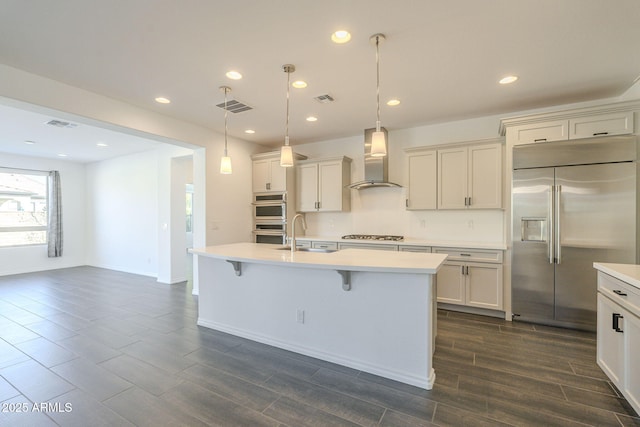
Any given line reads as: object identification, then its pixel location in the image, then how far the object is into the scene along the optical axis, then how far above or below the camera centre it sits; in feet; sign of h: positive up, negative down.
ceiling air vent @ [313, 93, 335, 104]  10.85 +4.47
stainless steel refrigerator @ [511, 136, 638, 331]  9.67 -0.42
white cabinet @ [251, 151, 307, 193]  16.40 +2.27
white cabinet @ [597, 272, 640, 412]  5.61 -2.76
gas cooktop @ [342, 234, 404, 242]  14.06 -1.34
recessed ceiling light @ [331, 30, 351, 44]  7.03 +4.49
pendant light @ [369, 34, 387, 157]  7.29 +1.89
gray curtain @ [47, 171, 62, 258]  22.59 -0.35
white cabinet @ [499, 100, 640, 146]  9.72 +3.24
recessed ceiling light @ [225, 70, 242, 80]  9.04 +4.51
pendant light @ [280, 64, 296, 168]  9.02 +1.84
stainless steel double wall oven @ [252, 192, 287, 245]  16.41 -0.37
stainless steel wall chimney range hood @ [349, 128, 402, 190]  14.58 +2.20
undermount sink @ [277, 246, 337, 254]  10.26 -1.47
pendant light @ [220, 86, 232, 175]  10.07 +1.76
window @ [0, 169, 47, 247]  20.72 +0.38
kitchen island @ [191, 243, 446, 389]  7.11 -2.80
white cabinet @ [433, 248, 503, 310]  11.50 -2.89
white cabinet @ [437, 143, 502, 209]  12.32 +1.55
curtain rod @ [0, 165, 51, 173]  20.42 +3.32
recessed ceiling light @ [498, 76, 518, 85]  9.32 +4.44
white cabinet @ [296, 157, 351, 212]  15.69 +1.51
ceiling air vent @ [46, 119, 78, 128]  13.69 +4.46
